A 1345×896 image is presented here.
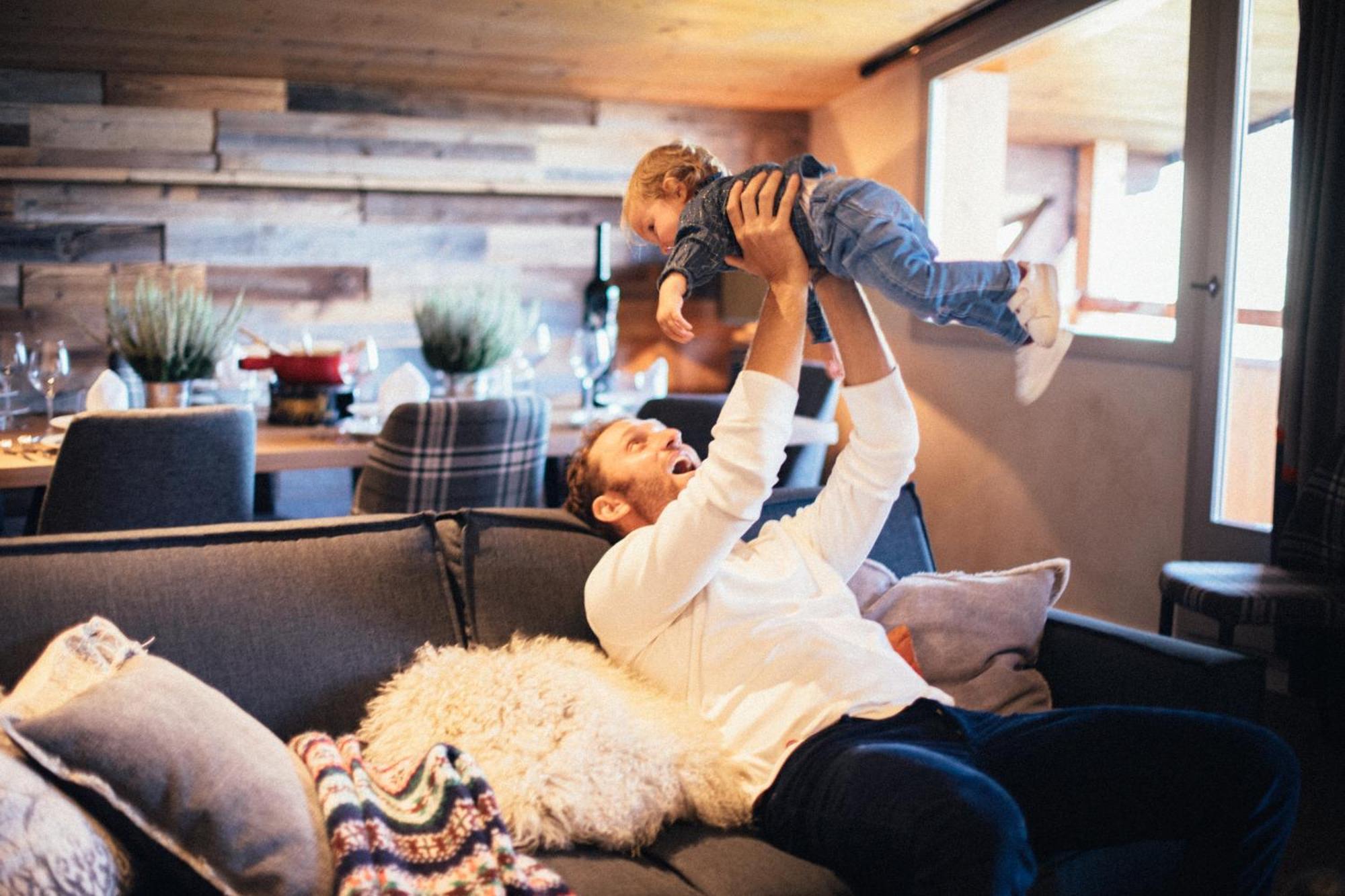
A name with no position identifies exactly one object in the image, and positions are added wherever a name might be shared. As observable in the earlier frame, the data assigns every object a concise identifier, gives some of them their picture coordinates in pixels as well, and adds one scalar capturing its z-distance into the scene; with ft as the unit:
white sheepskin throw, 5.25
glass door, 11.04
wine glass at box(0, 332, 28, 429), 10.39
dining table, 9.26
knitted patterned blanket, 4.66
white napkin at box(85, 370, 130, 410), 10.47
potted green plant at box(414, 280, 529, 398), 12.12
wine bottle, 15.10
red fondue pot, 11.44
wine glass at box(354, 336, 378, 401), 11.92
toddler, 6.13
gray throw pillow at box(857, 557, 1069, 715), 6.71
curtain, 10.03
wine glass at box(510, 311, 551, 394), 13.12
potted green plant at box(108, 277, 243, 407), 10.48
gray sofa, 5.41
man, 4.98
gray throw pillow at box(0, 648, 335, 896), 4.41
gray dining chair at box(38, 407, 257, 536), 8.59
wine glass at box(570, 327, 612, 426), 12.46
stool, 9.11
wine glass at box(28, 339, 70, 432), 10.52
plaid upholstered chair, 9.12
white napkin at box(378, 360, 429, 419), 11.37
